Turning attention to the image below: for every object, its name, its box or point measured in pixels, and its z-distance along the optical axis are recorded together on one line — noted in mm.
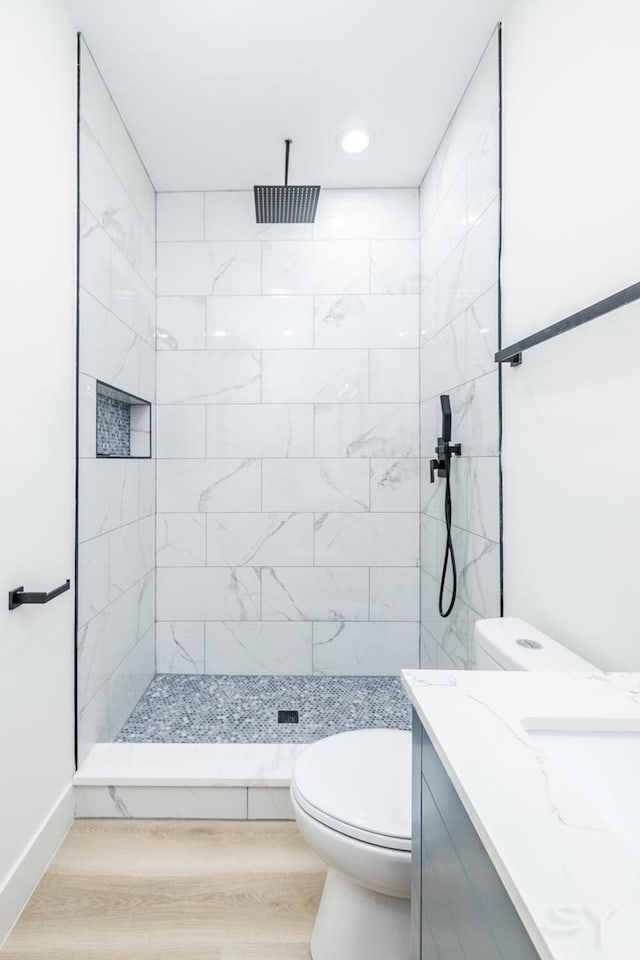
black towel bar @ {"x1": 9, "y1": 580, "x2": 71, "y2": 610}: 1283
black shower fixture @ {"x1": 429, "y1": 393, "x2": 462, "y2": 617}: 1972
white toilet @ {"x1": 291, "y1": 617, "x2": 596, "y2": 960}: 1050
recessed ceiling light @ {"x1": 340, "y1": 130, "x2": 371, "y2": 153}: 2162
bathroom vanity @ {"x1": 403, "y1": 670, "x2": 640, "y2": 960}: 412
